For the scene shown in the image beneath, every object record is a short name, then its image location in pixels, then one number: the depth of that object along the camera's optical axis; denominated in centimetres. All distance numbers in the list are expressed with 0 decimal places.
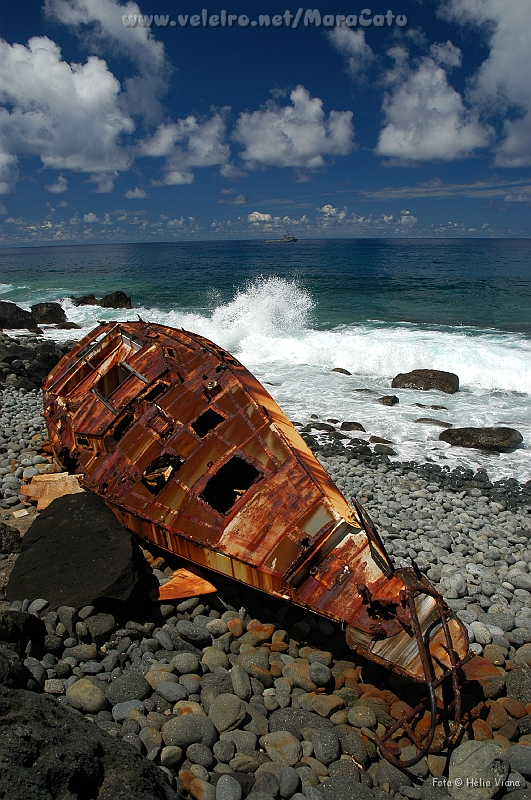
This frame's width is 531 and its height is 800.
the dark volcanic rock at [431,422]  1323
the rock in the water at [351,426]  1294
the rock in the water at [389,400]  1505
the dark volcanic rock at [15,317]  2905
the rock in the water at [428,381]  1638
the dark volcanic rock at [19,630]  439
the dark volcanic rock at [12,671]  342
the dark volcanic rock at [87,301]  3909
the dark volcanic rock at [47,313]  3111
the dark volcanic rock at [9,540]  625
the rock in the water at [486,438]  1180
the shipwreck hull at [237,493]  456
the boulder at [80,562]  514
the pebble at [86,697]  404
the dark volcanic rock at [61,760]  265
